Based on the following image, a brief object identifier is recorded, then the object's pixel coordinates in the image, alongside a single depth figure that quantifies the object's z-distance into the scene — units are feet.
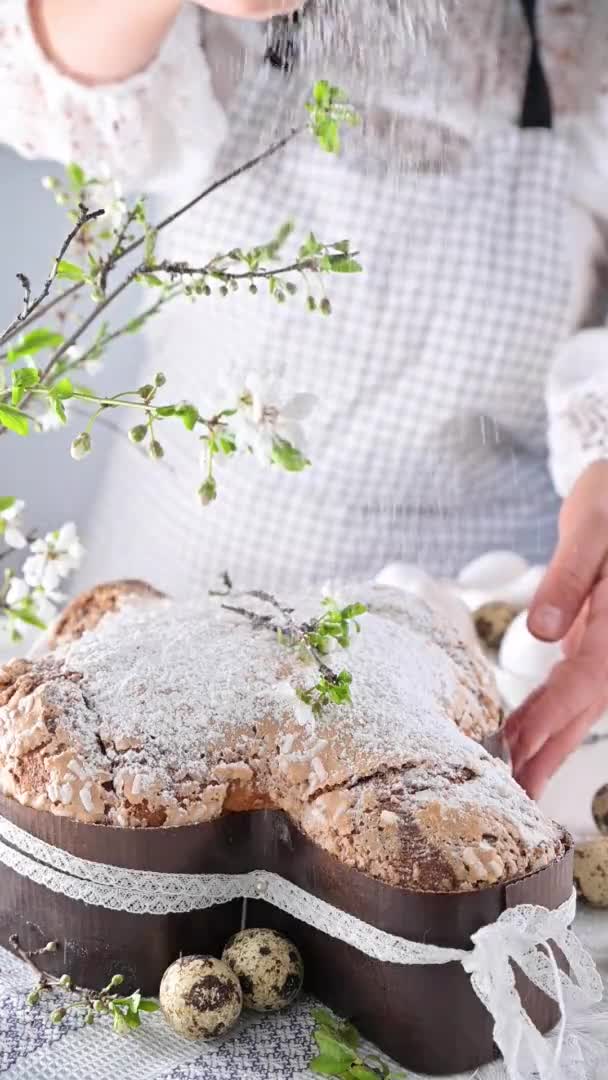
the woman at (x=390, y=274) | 3.79
